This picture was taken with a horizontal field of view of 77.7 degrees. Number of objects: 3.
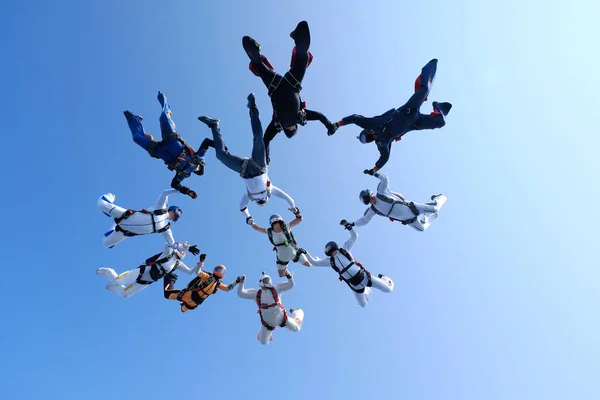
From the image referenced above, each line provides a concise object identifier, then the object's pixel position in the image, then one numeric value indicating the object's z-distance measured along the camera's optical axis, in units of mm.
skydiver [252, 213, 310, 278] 12945
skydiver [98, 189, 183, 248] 11500
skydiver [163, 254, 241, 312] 12594
